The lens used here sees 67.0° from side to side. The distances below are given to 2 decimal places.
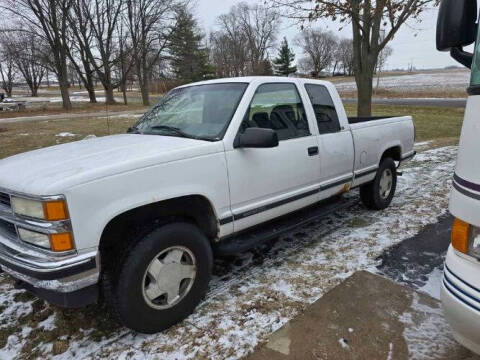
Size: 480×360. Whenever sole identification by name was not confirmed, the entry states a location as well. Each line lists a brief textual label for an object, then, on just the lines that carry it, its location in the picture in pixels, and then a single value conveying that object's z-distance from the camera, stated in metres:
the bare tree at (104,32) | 31.33
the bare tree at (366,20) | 8.60
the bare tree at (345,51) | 85.94
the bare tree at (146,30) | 32.25
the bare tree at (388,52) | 75.26
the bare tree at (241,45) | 53.72
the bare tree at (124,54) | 33.01
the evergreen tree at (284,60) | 63.98
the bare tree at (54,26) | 26.83
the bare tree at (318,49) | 79.91
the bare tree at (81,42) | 30.38
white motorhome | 1.86
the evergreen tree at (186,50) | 33.22
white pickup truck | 2.24
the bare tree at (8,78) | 52.03
